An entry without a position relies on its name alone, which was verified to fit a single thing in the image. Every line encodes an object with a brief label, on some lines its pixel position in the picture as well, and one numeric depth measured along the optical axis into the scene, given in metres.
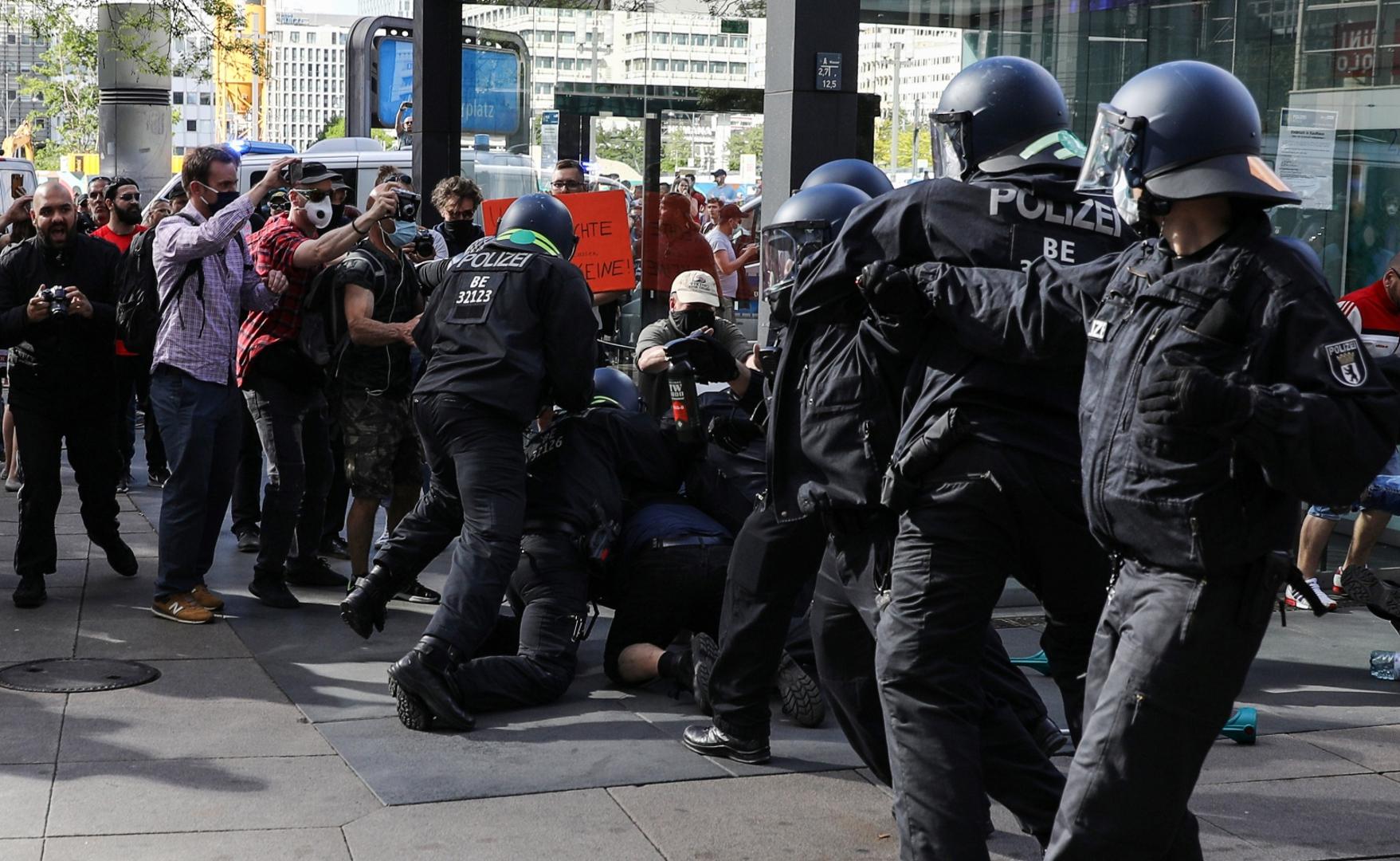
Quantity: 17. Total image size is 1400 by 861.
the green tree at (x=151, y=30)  16.08
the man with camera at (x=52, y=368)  7.21
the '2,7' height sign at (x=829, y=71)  6.72
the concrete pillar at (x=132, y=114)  21.53
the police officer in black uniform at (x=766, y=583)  4.57
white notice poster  8.72
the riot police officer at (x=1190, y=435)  2.78
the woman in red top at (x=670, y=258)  10.20
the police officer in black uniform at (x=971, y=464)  3.47
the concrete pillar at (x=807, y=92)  6.70
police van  16.70
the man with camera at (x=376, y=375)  7.03
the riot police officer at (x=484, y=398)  5.51
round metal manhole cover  5.86
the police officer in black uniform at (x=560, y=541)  5.48
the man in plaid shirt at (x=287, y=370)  7.12
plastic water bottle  6.22
